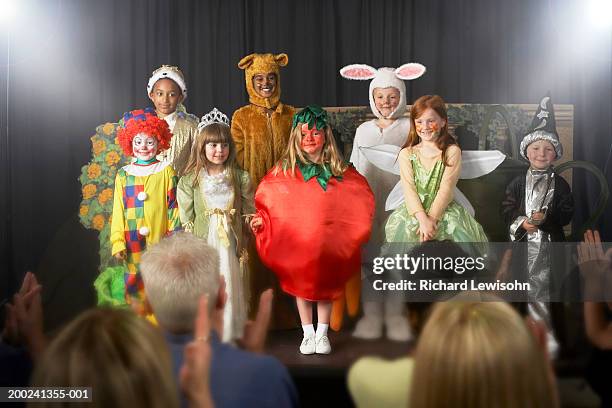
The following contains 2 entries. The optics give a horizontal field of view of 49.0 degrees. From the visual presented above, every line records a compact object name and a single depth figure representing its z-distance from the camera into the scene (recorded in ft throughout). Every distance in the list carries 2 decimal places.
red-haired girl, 11.10
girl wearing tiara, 11.53
